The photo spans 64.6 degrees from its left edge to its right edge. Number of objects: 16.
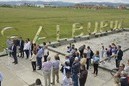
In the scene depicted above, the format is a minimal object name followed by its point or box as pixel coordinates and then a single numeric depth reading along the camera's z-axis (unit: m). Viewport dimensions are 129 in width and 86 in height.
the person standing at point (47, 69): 4.94
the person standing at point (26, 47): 7.09
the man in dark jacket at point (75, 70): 4.85
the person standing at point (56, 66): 5.14
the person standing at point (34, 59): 6.03
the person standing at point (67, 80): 4.13
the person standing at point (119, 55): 6.69
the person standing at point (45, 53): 6.52
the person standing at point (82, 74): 4.65
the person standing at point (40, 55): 6.11
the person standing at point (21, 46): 7.31
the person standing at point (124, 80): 4.15
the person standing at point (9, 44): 7.23
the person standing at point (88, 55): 6.41
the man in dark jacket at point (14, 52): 6.67
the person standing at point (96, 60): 5.86
